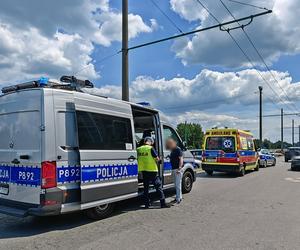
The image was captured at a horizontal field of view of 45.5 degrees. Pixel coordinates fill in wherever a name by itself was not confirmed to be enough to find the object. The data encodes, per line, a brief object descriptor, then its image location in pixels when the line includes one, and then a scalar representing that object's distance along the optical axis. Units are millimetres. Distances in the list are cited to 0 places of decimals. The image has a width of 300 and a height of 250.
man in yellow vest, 9055
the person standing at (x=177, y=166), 9781
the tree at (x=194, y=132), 105812
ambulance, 18203
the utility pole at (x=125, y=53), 14499
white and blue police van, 6621
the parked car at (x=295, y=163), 23431
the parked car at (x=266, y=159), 26734
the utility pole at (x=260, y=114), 48584
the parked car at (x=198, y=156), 25895
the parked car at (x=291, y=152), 33497
